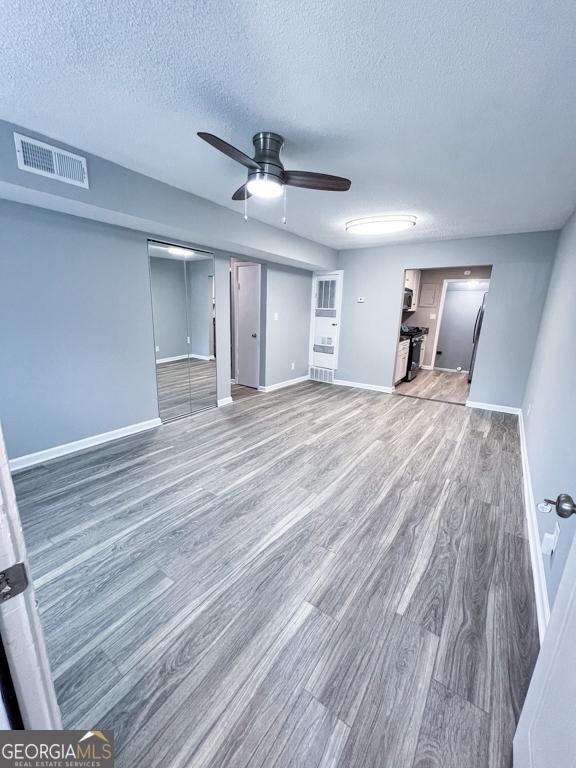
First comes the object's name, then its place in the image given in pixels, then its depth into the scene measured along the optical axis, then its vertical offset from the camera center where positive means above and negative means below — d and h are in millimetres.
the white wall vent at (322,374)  6180 -1257
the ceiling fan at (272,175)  1996 +902
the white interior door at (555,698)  678 -922
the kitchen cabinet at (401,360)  5648 -852
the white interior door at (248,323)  5133 -236
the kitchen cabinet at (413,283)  5688 +657
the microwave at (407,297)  5748 +362
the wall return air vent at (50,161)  2018 +972
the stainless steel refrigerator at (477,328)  5667 -167
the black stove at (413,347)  6154 -629
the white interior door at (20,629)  597 -681
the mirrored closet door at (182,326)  3607 -243
